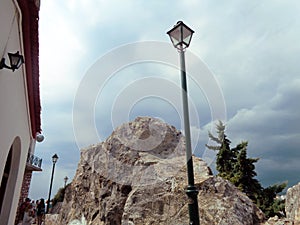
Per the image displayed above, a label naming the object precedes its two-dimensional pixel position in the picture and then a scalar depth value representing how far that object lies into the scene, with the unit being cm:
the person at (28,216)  957
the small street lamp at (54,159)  1504
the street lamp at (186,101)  315
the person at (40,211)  1206
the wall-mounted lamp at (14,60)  347
